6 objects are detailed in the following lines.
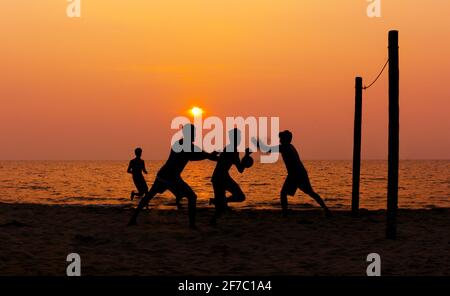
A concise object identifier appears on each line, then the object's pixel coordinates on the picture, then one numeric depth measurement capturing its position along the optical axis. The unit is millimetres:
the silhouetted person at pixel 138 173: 18781
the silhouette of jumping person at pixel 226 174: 13086
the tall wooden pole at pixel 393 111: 11570
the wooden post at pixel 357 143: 15250
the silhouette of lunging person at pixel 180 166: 12125
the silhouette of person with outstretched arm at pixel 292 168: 14430
